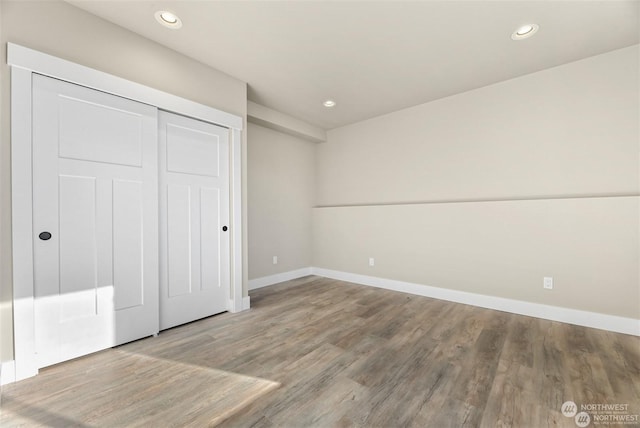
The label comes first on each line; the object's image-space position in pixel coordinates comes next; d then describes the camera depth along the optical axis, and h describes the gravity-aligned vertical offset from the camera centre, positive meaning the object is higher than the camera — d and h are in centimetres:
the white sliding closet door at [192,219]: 252 -1
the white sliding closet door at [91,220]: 185 +0
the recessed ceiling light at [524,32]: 220 +160
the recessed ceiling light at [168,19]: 204 +164
